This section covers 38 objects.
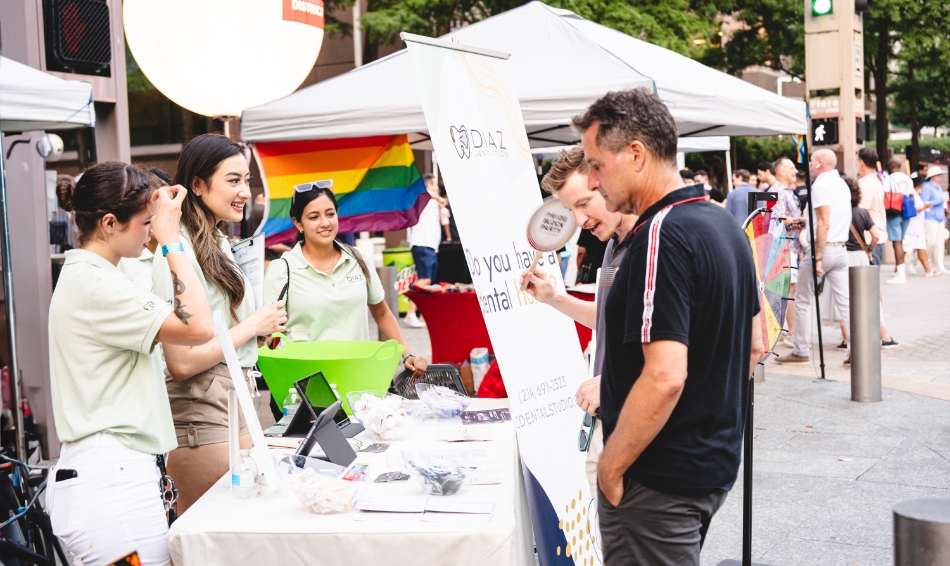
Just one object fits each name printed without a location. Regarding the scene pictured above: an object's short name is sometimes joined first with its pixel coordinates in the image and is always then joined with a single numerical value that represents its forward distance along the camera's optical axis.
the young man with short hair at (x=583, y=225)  3.20
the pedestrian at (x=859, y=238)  9.51
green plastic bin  3.48
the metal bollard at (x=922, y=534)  2.60
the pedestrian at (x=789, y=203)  9.38
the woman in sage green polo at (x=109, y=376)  2.52
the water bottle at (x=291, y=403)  3.60
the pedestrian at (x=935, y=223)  17.25
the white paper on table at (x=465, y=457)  2.94
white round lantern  4.58
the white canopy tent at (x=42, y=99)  4.67
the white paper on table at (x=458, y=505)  2.53
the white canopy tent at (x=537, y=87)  5.61
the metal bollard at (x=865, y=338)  7.55
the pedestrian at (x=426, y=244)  12.21
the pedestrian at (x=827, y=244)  9.13
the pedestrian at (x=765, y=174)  16.53
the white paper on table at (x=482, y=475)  2.80
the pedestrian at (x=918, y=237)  16.66
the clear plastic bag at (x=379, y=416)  3.37
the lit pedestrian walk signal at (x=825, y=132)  14.03
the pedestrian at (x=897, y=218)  16.02
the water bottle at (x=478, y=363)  6.16
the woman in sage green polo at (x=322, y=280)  4.35
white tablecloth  2.39
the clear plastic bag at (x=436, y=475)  2.66
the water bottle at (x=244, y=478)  2.71
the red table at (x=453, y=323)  6.55
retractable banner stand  3.24
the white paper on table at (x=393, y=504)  2.54
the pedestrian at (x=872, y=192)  11.39
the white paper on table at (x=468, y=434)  3.36
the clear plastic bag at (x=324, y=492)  2.53
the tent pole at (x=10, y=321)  5.34
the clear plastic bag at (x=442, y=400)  3.67
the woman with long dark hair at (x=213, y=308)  2.99
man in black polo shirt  2.14
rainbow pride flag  6.49
